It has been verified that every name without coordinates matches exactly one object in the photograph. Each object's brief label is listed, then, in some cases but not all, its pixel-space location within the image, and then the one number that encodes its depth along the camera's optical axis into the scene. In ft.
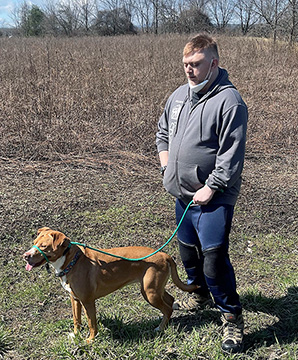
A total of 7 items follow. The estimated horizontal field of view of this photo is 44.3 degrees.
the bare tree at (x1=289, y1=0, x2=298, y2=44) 53.21
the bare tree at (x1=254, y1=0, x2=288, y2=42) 57.85
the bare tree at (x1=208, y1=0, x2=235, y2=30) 104.88
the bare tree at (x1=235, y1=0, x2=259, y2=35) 91.22
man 7.36
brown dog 7.82
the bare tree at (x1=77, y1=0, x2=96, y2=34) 109.81
